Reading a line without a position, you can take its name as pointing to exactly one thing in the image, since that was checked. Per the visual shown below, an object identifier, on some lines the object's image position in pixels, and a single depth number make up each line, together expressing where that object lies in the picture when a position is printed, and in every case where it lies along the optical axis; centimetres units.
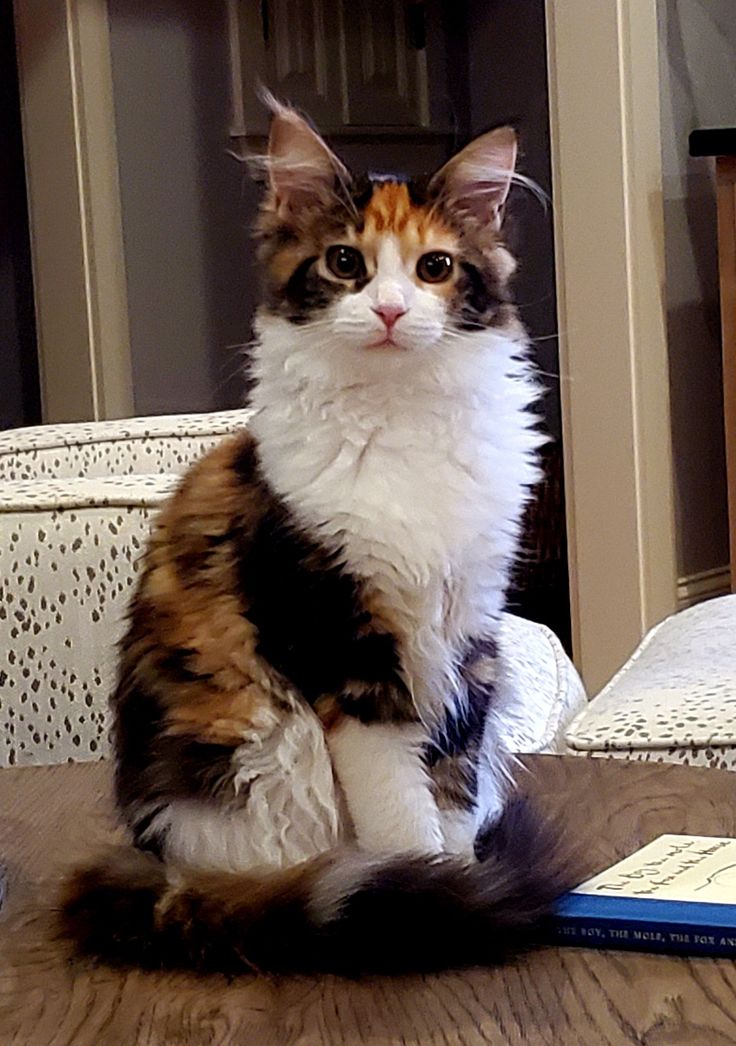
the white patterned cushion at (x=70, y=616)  150
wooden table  71
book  79
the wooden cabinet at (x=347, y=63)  355
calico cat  92
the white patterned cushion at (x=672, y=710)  129
